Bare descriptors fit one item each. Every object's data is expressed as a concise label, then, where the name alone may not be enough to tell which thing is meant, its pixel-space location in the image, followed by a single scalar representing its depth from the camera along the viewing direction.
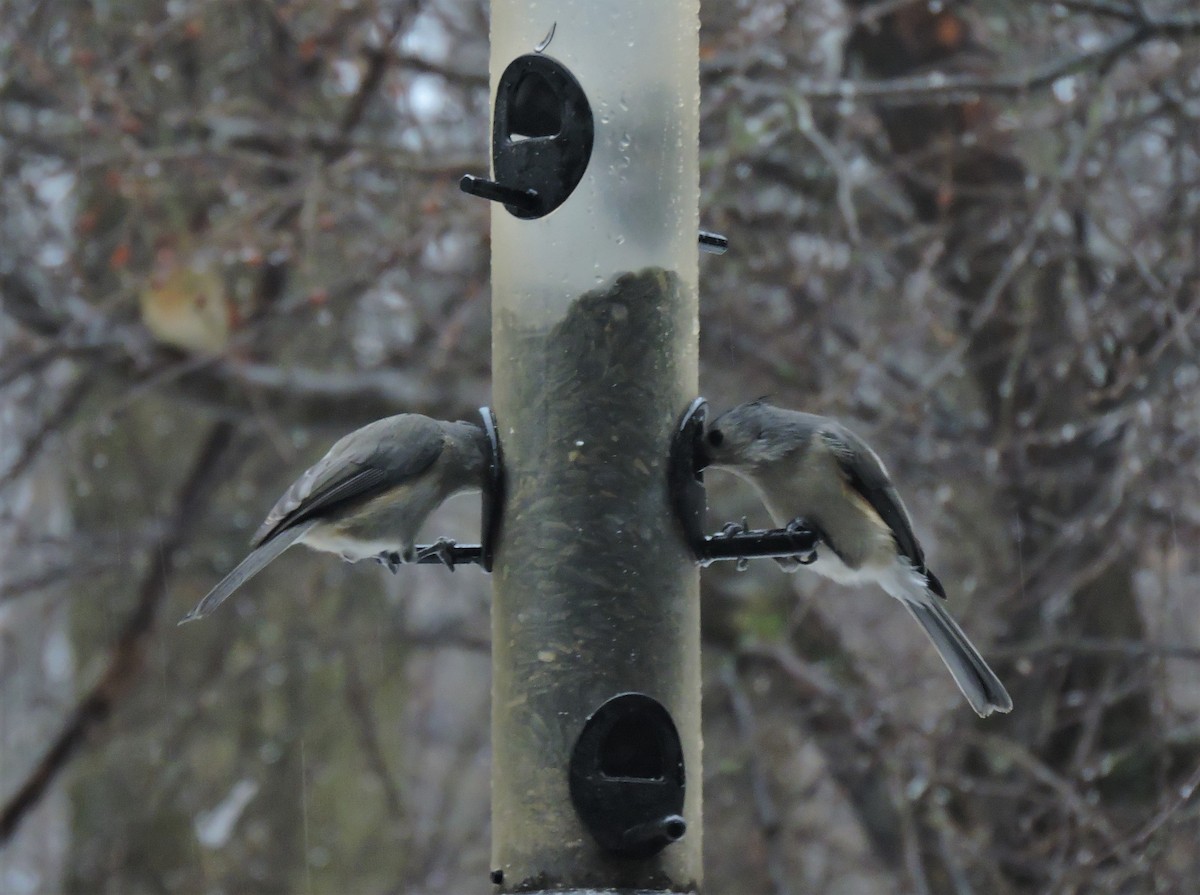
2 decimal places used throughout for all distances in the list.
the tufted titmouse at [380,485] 8.00
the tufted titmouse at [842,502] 8.48
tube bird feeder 7.45
